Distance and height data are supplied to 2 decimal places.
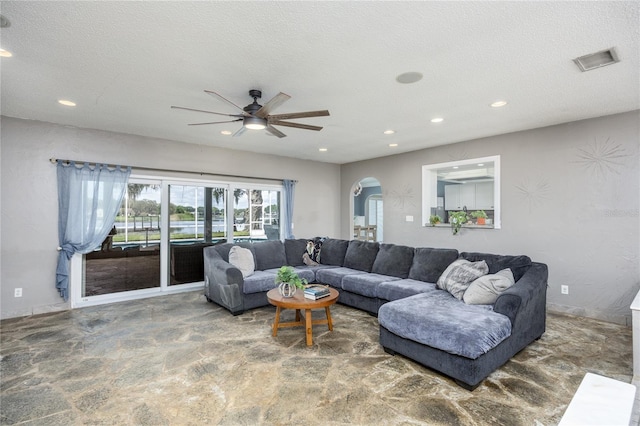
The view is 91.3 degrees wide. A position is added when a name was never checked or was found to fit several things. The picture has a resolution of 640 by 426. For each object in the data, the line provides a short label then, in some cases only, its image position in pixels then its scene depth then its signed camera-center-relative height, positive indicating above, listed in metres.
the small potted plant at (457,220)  5.32 -0.12
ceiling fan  2.91 +0.93
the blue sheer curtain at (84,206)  4.36 +0.11
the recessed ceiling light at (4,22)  2.05 +1.27
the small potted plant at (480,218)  5.23 -0.08
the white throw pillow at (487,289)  3.00 -0.74
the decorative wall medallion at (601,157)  3.90 +0.72
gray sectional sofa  2.47 -0.90
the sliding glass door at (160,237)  4.80 -0.42
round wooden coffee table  3.31 -0.98
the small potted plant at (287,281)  3.56 -0.77
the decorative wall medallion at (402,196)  6.27 +0.34
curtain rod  4.37 +0.72
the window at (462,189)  5.15 +0.58
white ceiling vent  2.47 +1.26
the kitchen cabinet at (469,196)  7.67 +0.44
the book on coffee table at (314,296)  3.48 -0.93
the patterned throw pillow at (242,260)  4.58 -0.70
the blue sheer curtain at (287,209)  6.73 +0.09
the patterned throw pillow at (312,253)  5.48 -0.71
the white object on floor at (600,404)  1.24 -0.81
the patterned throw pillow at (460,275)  3.29 -0.67
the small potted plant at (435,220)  5.84 -0.13
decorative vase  3.58 -0.88
